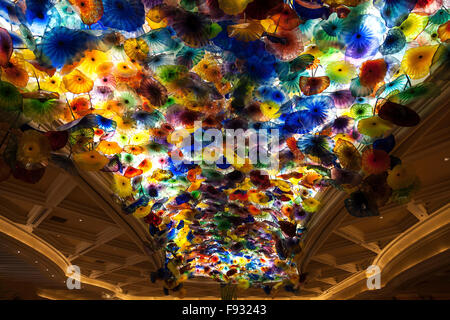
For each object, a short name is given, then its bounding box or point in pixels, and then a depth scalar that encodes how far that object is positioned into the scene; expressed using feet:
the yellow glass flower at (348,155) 13.10
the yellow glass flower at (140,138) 15.56
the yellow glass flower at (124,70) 12.19
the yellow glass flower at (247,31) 9.25
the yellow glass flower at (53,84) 11.80
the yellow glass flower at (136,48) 10.84
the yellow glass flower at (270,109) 13.32
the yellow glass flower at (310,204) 21.59
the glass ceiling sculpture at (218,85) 9.57
